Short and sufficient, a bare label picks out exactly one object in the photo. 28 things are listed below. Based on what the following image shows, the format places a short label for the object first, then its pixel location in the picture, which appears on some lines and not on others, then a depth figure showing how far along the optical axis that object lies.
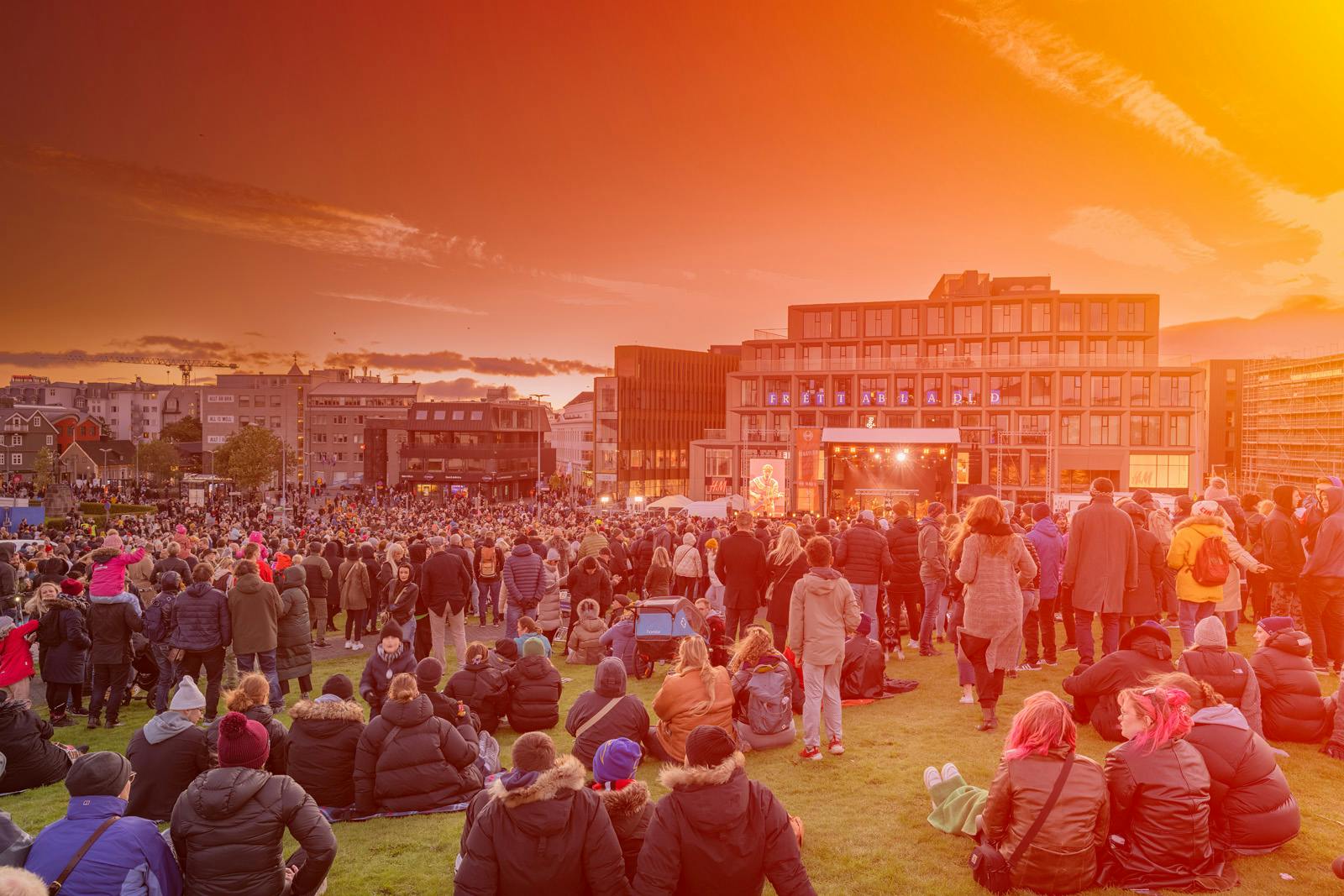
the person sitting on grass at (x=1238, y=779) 4.82
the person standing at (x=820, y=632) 7.10
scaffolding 49.78
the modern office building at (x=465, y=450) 78.44
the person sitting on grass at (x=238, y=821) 4.21
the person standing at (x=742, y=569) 10.27
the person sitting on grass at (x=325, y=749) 6.29
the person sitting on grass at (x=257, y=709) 5.63
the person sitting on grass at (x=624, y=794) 4.41
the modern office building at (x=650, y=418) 77.75
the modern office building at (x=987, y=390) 56.78
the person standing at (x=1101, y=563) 8.09
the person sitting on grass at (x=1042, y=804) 4.36
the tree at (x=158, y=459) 84.12
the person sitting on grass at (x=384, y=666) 7.92
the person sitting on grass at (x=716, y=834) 3.80
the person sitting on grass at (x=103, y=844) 3.83
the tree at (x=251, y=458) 69.38
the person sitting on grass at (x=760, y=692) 7.36
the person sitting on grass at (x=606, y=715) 6.27
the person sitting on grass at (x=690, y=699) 6.58
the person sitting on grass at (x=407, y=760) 6.15
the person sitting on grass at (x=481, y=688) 8.04
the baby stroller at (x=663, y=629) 10.78
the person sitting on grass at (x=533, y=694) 8.10
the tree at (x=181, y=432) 105.38
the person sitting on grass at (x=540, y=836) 3.80
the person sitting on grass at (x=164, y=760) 5.55
